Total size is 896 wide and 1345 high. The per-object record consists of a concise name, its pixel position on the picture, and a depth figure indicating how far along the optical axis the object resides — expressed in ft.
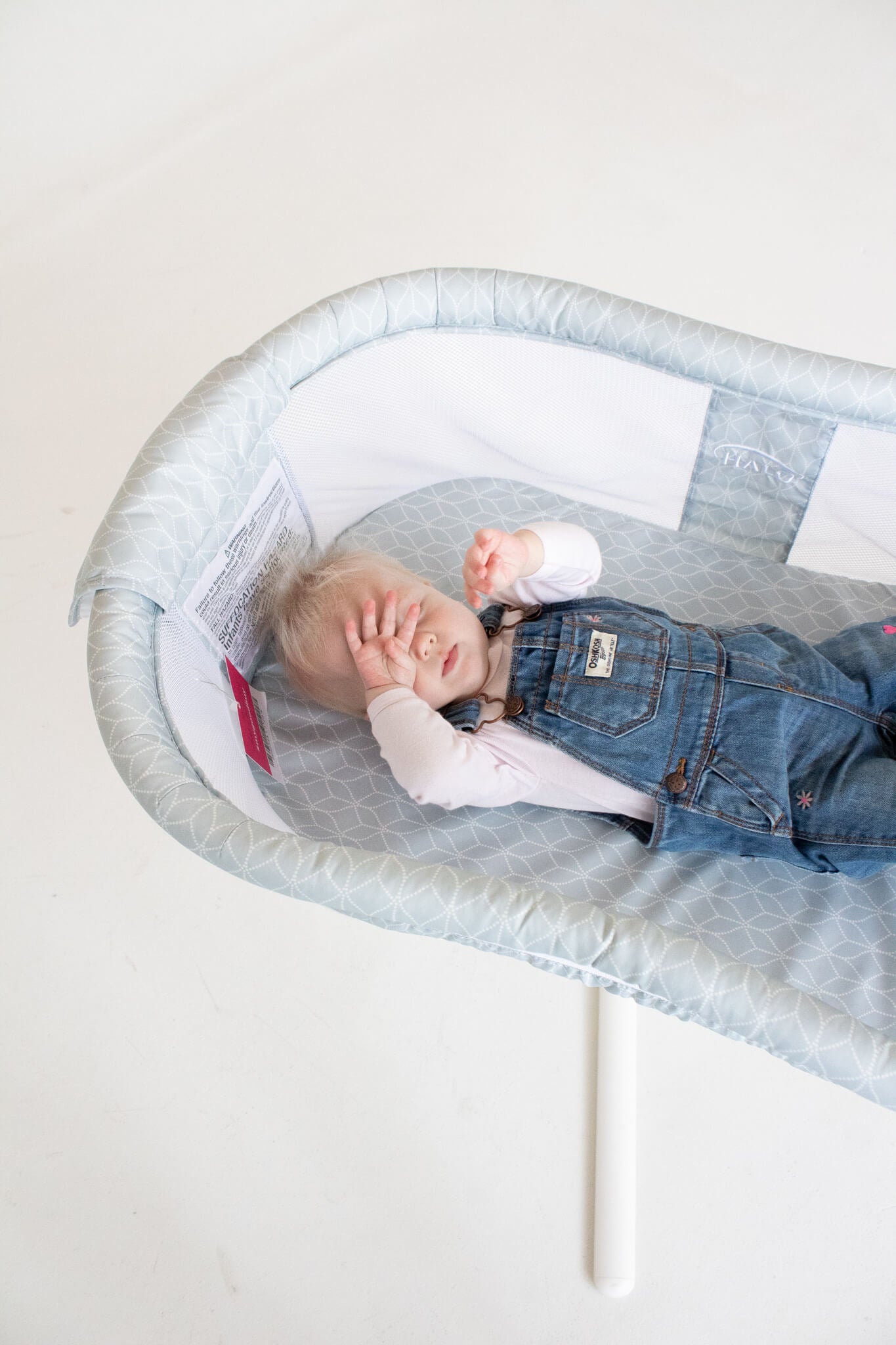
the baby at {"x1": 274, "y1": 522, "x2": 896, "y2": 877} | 3.22
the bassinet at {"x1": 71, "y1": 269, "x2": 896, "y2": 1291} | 2.61
